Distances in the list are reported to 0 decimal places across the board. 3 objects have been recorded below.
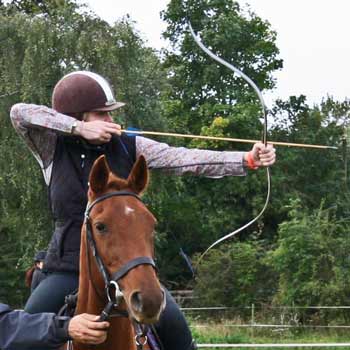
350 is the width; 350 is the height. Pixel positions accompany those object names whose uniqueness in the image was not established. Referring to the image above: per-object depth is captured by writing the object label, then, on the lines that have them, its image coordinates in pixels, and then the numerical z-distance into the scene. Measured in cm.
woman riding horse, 794
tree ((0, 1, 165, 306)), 3654
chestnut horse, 614
